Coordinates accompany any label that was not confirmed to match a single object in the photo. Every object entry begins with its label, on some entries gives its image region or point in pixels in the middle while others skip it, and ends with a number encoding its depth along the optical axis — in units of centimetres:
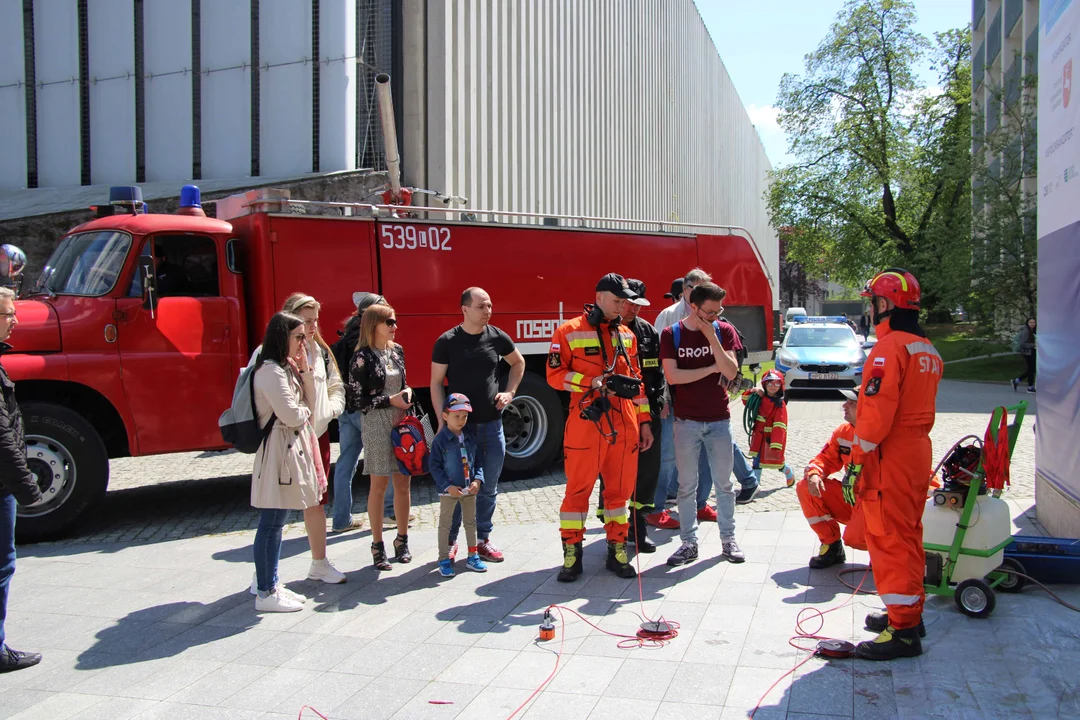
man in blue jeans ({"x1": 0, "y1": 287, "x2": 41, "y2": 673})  422
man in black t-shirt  591
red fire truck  688
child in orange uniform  750
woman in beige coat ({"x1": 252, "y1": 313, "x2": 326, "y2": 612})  502
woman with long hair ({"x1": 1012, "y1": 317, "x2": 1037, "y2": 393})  1842
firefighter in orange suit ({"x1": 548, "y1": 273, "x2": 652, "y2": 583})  552
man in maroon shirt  582
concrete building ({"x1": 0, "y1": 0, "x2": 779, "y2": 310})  1466
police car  1691
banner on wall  555
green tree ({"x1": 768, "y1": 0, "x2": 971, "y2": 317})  3494
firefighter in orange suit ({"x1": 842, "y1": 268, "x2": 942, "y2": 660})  414
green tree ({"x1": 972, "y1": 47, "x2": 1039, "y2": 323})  2147
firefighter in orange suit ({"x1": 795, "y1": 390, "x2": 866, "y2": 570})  546
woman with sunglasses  598
